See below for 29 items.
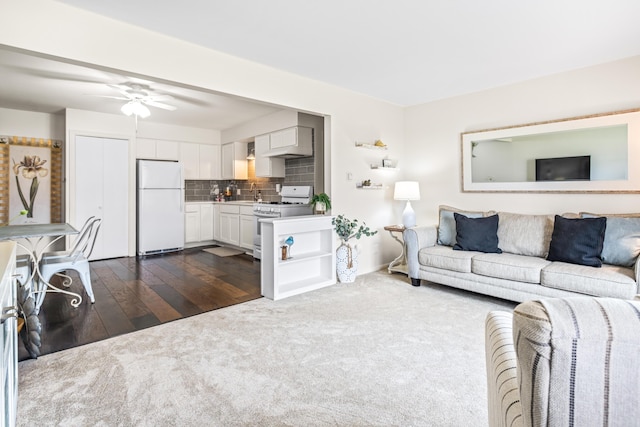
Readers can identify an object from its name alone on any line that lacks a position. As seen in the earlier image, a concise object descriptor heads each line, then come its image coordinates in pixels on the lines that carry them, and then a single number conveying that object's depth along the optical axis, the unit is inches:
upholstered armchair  25.1
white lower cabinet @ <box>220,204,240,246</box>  246.1
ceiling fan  155.5
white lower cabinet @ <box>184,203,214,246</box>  259.5
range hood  197.0
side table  176.2
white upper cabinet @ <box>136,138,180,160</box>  235.5
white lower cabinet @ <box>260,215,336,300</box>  141.9
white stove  202.2
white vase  163.5
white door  205.9
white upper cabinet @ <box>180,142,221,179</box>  258.8
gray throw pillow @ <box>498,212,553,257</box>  136.4
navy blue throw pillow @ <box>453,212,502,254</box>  143.5
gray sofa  109.3
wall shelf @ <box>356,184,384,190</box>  176.4
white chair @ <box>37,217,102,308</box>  125.4
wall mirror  128.6
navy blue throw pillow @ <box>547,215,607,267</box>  116.6
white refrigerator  229.3
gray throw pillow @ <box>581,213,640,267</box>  113.0
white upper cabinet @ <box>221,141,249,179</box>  260.7
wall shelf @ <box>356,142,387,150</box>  173.0
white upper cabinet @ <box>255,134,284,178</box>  225.1
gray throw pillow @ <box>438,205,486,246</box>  160.7
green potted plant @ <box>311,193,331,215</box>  160.1
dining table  102.9
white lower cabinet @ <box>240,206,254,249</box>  232.8
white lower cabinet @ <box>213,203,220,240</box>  270.7
